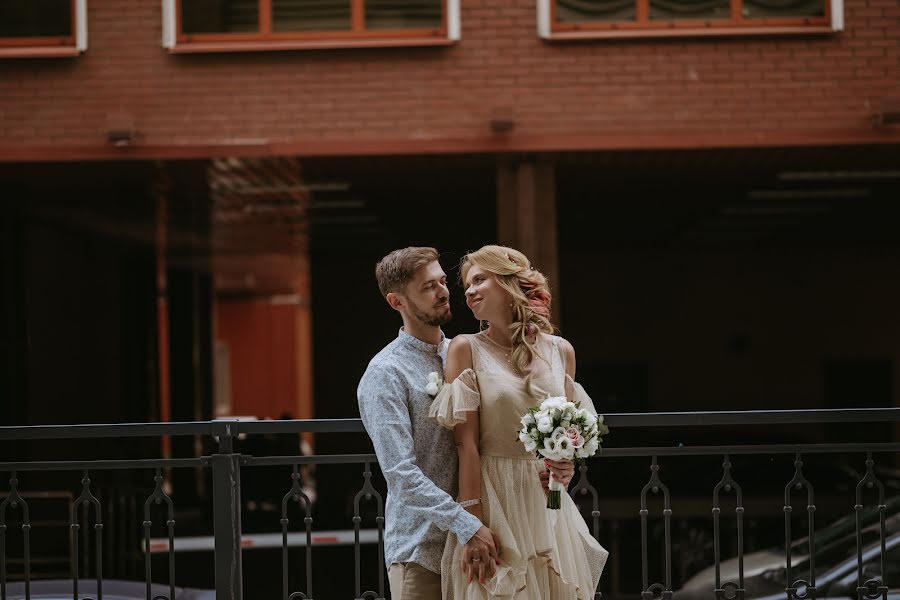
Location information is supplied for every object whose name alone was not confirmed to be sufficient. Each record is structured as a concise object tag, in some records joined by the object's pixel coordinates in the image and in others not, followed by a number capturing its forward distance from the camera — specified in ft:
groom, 23.13
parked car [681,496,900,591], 43.69
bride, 23.53
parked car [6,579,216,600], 38.50
